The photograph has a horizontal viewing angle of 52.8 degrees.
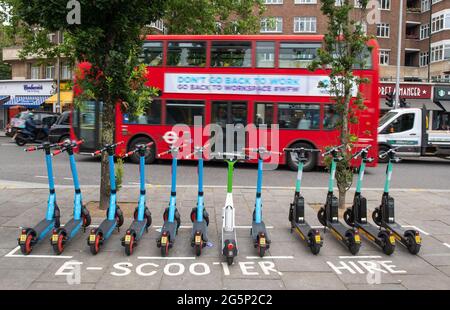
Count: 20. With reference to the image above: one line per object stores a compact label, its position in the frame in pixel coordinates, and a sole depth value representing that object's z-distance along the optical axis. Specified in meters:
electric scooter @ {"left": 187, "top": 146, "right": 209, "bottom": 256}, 5.37
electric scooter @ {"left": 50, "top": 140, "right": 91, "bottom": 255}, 5.30
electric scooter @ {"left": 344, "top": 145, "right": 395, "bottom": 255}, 5.50
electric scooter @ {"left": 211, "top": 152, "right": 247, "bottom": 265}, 5.10
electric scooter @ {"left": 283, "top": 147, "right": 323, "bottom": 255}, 5.86
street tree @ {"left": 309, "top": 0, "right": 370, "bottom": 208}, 7.72
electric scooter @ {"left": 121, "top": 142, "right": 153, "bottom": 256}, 5.32
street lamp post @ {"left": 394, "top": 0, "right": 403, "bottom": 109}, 25.23
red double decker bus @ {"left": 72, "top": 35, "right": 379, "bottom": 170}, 14.02
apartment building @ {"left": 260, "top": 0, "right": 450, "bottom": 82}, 39.53
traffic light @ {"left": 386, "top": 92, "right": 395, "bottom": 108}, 23.02
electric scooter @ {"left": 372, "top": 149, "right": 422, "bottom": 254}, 5.57
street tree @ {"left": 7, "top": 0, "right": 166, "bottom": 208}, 6.69
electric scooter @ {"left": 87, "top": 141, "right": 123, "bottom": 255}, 5.32
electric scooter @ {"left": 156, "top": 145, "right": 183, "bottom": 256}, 5.32
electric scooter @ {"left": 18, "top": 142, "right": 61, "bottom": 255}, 5.28
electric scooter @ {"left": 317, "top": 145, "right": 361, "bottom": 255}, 5.49
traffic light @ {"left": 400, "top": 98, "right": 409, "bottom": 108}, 23.54
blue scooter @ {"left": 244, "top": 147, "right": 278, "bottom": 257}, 5.36
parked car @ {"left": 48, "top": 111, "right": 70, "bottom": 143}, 19.30
